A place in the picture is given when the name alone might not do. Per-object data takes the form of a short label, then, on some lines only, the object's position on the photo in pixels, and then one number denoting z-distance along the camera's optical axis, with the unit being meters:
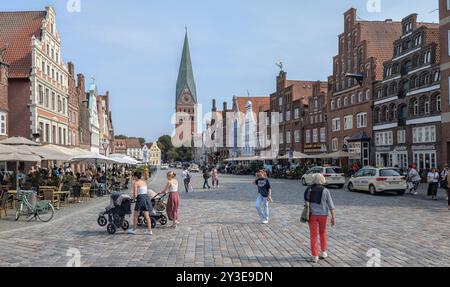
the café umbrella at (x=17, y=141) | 20.70
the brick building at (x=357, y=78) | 47.72
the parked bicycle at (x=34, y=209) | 14.66
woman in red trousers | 8.44
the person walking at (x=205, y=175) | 31.66
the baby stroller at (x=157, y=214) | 12.97
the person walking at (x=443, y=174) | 27.58
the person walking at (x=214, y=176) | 33.47
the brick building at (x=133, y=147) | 176.25
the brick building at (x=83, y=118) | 57.75
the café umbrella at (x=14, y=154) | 17.08
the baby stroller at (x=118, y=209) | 11.95
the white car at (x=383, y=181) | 24.94
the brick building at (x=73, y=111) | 51.52
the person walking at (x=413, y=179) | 25.31
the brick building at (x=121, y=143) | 172.75
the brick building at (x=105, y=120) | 84.19
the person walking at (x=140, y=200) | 11.79
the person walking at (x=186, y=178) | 28.45
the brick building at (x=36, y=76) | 37.78
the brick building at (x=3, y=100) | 34.47
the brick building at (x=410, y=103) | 36.50
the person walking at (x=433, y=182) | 22.28
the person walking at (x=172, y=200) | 13.14
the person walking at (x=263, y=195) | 13.90
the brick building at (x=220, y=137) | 116.88
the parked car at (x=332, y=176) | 31.59
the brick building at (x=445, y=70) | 32.56
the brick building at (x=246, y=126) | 93.69
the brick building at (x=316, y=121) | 59.68
